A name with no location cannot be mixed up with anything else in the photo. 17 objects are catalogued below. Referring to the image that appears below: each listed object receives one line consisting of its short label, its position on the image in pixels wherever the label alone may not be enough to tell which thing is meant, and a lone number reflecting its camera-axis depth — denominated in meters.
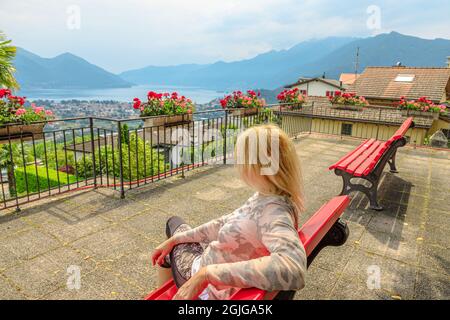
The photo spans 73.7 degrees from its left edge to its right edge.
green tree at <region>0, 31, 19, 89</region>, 8.83
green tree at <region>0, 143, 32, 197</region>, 12.01
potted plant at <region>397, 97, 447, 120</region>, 12.74
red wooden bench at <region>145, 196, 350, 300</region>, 1.30
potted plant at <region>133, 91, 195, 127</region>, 5.65
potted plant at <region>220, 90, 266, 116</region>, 7.81
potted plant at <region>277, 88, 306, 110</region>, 10.35
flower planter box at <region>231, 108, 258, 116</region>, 7.16
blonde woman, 1.26
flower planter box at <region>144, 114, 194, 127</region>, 5.30
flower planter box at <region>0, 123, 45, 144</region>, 4.39
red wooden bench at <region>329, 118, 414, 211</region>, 4.25
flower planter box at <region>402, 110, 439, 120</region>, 13.10
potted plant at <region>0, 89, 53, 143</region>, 4.44
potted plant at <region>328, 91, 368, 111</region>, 13.12
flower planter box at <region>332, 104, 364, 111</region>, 13.26
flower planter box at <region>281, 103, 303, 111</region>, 9.66
